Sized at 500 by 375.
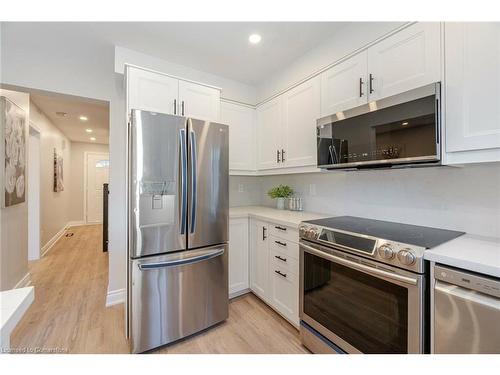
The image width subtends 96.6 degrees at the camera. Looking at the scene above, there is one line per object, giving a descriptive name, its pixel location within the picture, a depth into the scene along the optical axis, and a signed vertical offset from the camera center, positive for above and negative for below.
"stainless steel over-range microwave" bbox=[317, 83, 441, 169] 1.30 +0.36
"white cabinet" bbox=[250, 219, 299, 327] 1.89 -0.77
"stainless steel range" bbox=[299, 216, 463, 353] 1.12 -0.59
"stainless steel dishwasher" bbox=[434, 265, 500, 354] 0.90 -0.54
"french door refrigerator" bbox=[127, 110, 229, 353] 1.62 -0.32
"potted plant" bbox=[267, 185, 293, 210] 2.70 -0.09
